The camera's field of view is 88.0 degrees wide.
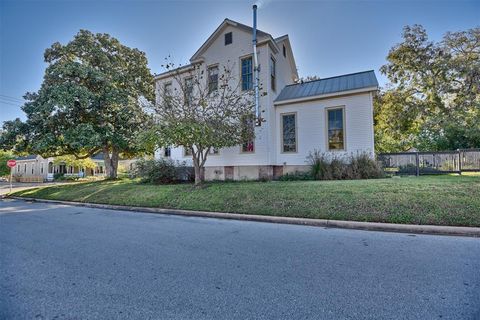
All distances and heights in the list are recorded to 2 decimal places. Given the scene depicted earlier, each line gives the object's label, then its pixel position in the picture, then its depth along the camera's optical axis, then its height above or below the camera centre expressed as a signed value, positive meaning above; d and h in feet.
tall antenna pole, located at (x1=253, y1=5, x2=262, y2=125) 41.29 +16.60
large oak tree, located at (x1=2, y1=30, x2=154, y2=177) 49.42 +12.64
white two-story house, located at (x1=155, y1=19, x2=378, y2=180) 38.60 +8.64
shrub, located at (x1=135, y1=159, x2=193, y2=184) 43.70 -0.97
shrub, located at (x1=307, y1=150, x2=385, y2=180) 35.14 -0.59
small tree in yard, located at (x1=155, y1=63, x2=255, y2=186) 33.32 +6.30
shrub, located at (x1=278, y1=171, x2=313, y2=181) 38.79 -1.86
